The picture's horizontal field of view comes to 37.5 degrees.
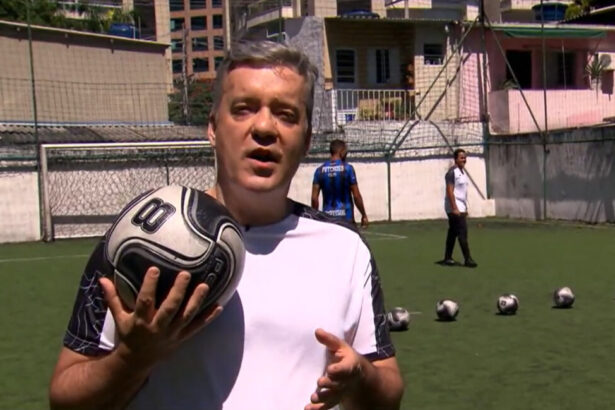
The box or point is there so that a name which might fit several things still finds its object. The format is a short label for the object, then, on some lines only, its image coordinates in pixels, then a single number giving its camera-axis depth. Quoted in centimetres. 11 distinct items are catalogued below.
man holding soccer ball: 210
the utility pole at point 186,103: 2578
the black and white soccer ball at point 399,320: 855
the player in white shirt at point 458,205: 1390
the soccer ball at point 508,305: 936
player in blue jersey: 1190
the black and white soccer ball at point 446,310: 906
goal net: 2122
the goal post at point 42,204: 2091
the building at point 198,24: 9769
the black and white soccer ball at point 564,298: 974
